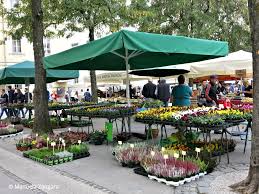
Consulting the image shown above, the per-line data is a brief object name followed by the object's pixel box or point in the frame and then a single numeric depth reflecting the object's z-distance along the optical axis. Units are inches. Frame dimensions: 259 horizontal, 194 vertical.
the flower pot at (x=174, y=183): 167.9
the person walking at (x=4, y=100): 621.0
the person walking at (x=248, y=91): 384.9
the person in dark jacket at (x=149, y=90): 503.0
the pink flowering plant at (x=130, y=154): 207.5
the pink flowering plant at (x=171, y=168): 170.4
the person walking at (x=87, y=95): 866.1
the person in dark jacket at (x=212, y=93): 336.9
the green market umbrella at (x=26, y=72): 408.9
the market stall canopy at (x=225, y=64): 349.7
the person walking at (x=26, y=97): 588.0
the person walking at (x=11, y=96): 655.2
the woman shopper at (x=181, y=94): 314.0
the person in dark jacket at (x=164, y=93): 456.8
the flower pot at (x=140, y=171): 188.8
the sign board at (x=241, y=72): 416.3
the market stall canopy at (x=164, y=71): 368.6
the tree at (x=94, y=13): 502.1
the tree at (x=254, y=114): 148.5
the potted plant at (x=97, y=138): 290.5
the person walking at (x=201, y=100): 440.5
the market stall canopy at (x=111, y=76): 492.0
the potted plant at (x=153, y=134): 295.6
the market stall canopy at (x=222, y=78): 670.6
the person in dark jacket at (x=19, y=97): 637.1
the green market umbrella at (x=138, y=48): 201.1
